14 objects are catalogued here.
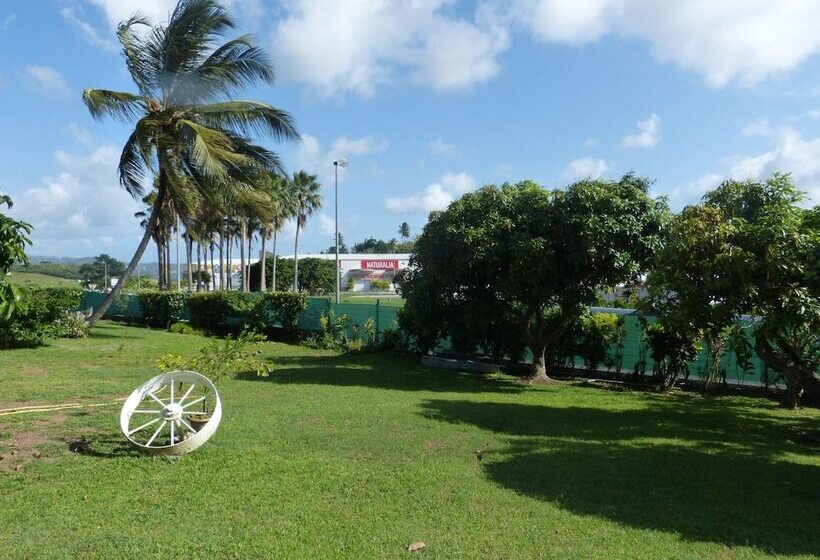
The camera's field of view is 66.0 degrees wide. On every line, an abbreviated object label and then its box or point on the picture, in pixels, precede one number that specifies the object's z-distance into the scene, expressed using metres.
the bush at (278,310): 22.45
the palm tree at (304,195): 49.16
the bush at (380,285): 76.69
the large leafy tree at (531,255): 12.09
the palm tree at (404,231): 141.12
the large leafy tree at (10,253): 4.68
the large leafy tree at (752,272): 7.02
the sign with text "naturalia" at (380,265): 79.12
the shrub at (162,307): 27.44
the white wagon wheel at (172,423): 6.29
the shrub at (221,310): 23.72
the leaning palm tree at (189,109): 18.25
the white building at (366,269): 79.12
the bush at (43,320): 17.03
